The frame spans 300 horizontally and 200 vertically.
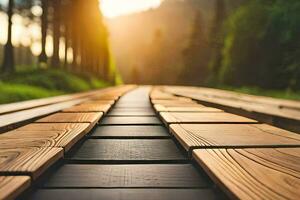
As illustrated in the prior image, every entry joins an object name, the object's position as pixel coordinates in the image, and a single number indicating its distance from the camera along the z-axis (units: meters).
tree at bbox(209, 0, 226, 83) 46.72
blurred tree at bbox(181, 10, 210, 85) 60.59
